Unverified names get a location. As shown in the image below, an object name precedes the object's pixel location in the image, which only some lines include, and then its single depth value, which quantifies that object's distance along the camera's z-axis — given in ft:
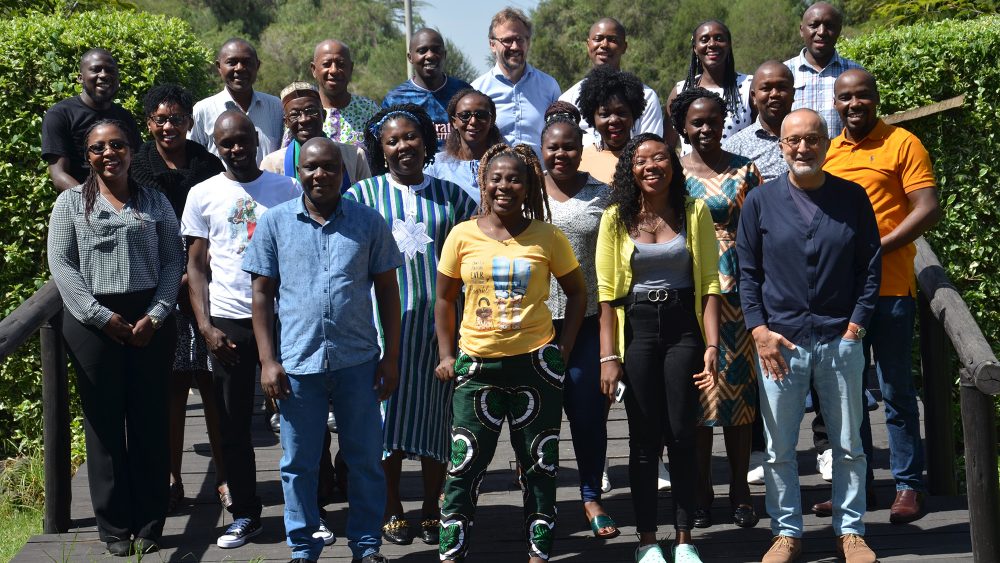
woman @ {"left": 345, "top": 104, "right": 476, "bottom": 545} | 19.57
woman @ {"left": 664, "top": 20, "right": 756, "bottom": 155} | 24.82
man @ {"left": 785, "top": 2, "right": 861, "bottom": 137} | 24.71
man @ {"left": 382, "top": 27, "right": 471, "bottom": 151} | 25.21
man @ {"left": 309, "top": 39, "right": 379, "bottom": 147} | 25.12
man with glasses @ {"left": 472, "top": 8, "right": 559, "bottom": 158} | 25.77
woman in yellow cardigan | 18.37
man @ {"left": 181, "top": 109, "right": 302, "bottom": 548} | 19.63
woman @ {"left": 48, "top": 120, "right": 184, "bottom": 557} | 19.11
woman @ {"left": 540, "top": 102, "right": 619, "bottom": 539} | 19.56
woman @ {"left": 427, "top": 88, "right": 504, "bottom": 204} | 21.57
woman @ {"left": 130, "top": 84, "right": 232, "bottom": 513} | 21.03
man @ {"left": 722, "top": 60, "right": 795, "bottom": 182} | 21.08
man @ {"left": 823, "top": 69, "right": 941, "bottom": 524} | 19.77
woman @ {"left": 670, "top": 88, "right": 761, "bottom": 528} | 19.70
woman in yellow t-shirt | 17.88
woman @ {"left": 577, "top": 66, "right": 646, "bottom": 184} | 21.34
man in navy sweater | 17.95
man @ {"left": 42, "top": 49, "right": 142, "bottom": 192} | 23.45
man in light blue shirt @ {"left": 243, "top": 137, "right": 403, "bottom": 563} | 18.04
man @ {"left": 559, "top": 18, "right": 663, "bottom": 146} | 26.43
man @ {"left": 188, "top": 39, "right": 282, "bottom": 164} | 25.25
